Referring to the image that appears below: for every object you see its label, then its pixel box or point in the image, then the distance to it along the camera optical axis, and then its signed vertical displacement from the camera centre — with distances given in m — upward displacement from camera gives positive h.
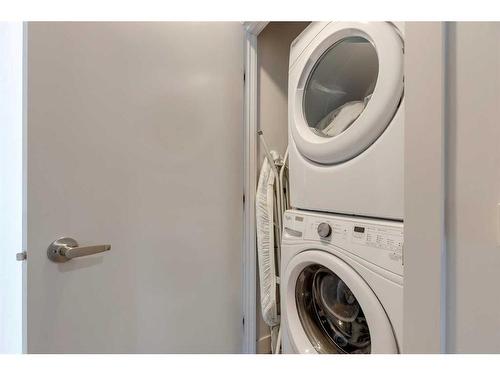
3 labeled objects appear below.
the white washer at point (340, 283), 0.58 -0.30
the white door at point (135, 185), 0.65 +0.00
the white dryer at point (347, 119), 0.60 +0.22
